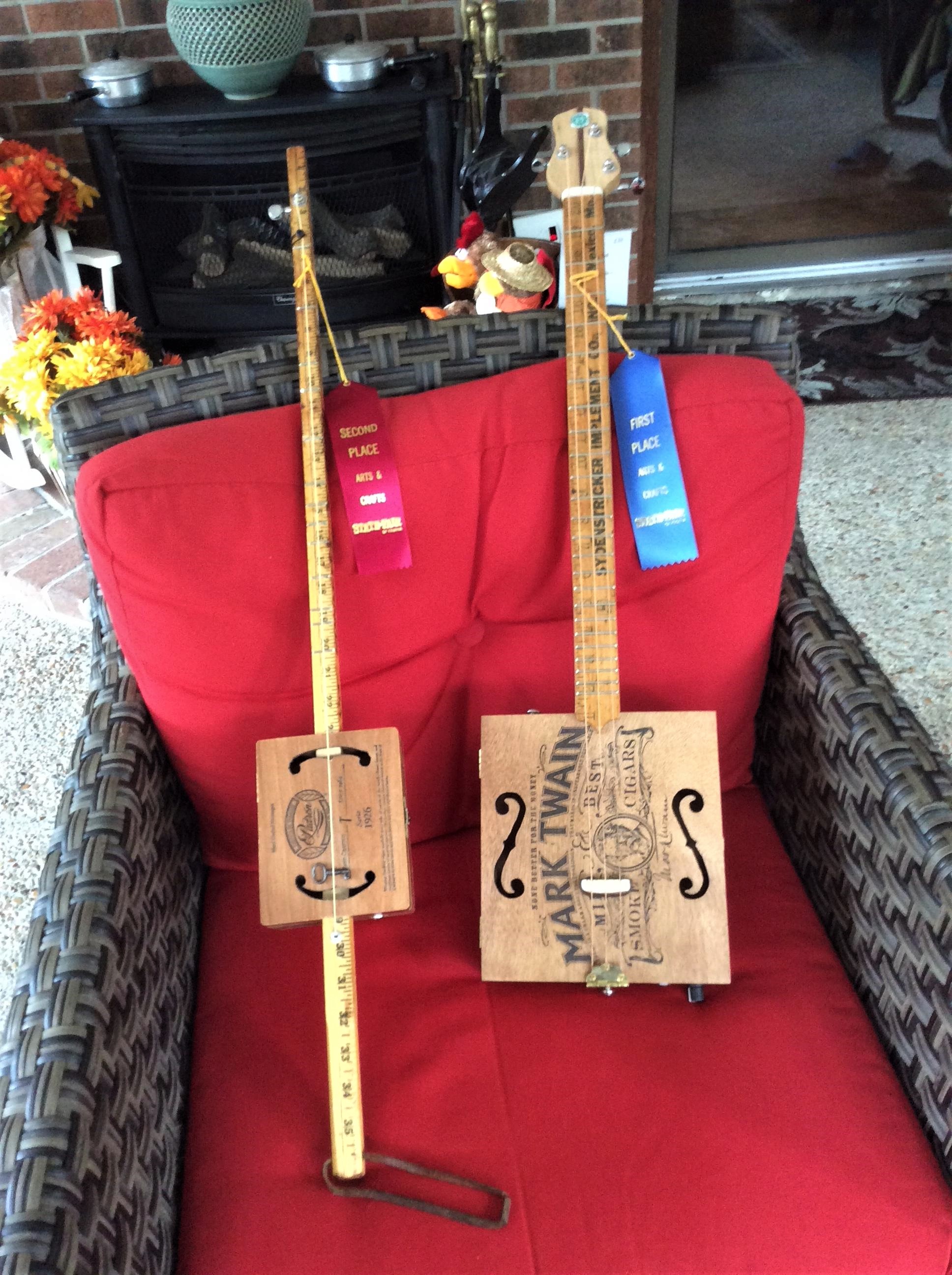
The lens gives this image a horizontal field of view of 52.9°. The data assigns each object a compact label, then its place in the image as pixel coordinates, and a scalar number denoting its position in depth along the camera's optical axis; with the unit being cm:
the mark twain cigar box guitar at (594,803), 93
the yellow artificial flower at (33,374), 161
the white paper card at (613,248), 159
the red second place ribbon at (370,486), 91
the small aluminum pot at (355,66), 205
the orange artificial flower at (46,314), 165
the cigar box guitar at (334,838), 81
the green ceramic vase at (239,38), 194
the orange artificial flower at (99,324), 163
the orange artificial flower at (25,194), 178
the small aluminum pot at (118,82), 208
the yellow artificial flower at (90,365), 156
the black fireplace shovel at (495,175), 142
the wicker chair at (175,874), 70
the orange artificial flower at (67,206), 201
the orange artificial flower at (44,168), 185
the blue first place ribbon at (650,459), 95
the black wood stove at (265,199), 208
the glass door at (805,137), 301
